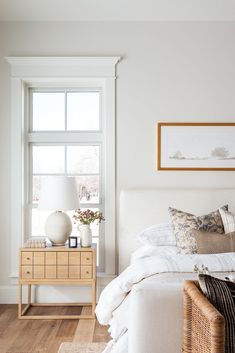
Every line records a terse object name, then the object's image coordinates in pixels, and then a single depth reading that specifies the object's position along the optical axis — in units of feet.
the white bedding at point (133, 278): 8.92
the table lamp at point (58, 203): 12.47
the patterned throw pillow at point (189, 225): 11.18
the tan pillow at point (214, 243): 10.70
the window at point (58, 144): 13.89
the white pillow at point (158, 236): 12.14
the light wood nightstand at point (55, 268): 12.44
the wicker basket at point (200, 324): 5.31
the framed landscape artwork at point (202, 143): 13.73
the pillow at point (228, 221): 11.80
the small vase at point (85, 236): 12.82
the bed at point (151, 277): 7.29
